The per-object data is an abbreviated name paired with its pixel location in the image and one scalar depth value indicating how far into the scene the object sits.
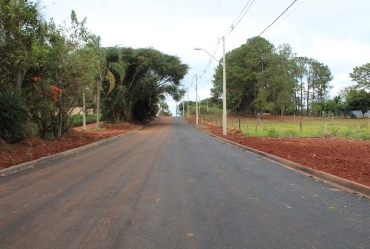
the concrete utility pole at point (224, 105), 25.62
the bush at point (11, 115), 13.59
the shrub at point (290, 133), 24.09
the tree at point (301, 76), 87.11
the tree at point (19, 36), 11.95
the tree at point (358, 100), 73.44
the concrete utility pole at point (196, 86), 47.63
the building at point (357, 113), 89.30
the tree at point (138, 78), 37.88
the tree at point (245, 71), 68.06
